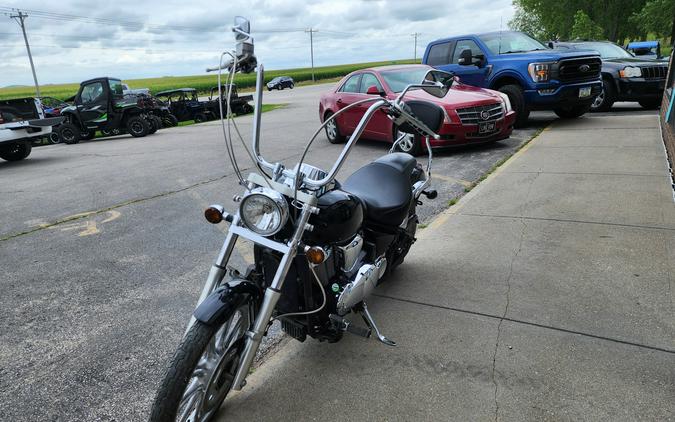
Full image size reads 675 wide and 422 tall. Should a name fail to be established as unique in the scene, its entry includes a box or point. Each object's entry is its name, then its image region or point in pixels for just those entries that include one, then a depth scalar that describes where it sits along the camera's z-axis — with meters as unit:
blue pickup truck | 9.76
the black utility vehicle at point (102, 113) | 15.68
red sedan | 8.08
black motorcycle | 2.16
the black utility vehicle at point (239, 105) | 20.96
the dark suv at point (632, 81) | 11.04
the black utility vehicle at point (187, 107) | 21.83
